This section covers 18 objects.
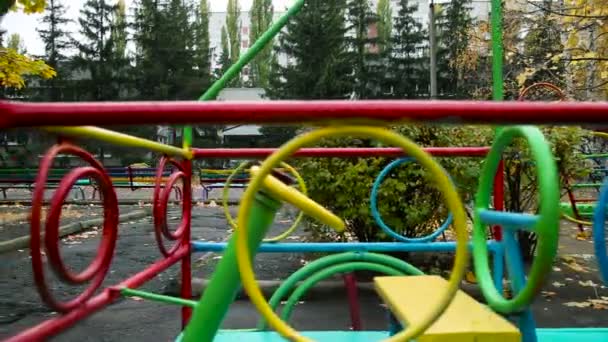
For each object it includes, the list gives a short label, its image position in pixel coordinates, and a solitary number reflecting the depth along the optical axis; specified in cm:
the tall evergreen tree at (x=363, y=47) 2800
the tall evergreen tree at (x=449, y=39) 2720
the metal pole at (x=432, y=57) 1218
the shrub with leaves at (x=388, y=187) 456
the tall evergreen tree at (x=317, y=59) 2658
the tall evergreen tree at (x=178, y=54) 2530
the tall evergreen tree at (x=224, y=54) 4205
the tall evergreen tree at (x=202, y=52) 2667
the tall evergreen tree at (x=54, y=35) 2741
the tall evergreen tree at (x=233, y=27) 4650
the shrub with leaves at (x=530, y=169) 487
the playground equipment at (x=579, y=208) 527
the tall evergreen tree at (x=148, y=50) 2566
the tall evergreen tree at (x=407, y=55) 2839
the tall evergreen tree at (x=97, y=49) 2642
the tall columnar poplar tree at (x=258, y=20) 4278
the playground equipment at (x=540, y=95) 994
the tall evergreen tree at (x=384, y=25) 2938
